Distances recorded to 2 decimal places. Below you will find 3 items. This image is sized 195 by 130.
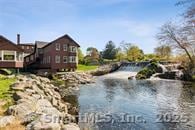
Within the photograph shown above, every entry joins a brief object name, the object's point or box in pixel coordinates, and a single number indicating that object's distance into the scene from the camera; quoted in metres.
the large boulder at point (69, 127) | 5.24
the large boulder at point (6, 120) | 5.16
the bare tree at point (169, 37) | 20.20
